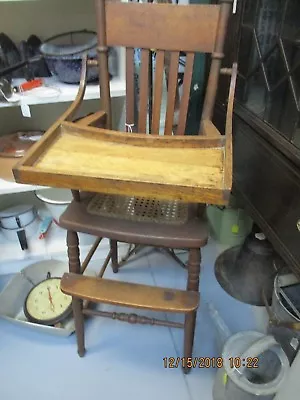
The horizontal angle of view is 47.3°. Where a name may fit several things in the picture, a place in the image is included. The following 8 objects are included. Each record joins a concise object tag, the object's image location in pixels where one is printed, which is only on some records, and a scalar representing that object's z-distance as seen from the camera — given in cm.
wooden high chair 73
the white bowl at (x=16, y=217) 155
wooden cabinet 96
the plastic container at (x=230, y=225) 156
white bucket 90
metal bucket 107
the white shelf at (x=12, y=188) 129
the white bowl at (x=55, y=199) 145
